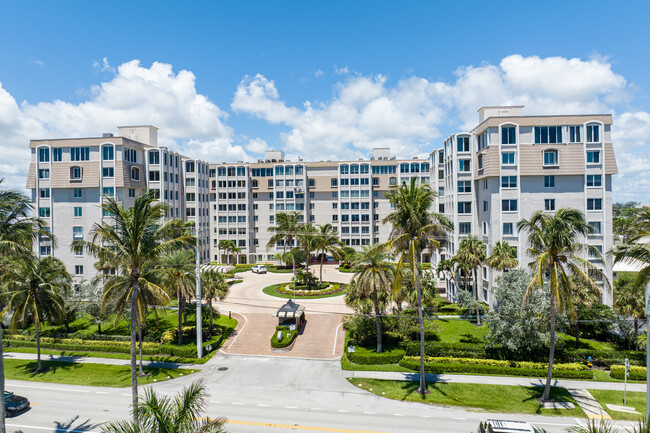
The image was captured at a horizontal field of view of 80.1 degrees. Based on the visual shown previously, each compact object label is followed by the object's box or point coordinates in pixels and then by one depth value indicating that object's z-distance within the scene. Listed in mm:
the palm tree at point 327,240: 63356
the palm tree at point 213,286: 39812
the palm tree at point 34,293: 32938
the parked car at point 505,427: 19609
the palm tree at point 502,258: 39594
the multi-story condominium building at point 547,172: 44750
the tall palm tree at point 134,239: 22219
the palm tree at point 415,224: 27734
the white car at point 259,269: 75312
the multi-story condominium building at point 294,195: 86000
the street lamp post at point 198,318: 35156
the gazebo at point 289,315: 42375
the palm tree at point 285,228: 69538
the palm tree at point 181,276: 36125
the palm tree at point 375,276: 35469
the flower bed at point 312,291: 57000
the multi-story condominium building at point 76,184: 56606
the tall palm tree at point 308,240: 62062
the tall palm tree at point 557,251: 25438
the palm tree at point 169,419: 10312
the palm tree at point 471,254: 42812
